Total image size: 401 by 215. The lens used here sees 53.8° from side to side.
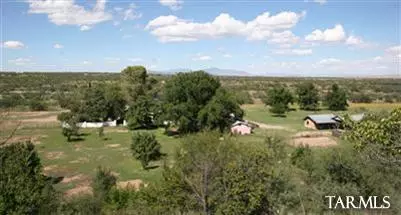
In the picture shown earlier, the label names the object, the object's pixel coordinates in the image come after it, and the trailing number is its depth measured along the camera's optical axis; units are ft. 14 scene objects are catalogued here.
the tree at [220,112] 156.90
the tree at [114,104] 199.41
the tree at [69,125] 153.07
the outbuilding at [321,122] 178.48
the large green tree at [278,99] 220.02
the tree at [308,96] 245.65
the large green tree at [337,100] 241.14
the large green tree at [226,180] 49.88
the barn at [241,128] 167.12
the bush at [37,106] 248.11
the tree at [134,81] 213.87
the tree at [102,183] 73.05
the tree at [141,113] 179.32
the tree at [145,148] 111.46
